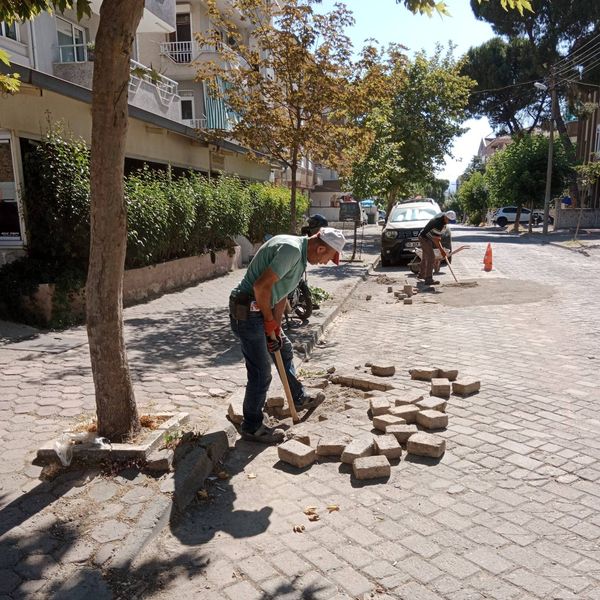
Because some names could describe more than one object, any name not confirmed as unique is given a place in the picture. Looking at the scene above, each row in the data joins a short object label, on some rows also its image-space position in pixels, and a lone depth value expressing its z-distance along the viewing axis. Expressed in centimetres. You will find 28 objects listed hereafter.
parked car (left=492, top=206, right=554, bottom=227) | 4662
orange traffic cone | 1485
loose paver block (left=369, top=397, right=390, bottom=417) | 455
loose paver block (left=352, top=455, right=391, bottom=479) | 361
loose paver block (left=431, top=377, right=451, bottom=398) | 508
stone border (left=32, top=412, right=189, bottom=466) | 348
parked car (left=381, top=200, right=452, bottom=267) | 1631
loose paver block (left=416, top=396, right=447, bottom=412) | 454
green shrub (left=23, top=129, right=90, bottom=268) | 828
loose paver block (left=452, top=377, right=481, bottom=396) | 518
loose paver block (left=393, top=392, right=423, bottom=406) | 470
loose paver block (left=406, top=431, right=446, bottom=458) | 389
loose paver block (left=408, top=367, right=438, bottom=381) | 561
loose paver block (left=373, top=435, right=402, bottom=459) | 385
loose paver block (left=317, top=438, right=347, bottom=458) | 395
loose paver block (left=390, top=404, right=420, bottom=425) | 441
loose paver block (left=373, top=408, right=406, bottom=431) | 428
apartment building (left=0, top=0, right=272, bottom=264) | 902
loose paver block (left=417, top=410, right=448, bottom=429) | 434
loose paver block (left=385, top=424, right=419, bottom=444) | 409
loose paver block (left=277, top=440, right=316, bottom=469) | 382
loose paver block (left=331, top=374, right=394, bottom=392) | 534
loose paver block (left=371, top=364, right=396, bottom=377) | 578
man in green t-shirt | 375
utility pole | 2803
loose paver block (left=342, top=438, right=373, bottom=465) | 378
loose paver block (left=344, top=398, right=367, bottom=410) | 495
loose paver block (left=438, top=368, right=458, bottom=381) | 552
